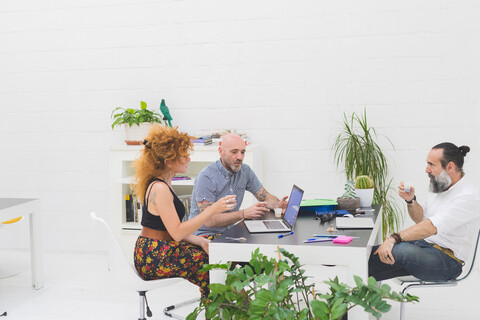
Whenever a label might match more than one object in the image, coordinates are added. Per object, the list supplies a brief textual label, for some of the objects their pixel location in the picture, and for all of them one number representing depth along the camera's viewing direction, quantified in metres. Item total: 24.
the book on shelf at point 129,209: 5.47
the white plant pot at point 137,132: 5.42
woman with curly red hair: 3.53
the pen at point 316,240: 3.06
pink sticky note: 2.99
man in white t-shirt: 3.35
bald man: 3.95
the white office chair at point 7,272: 5.18
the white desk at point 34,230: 4.82
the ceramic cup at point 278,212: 3.88
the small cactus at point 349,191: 4.07
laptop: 3.38
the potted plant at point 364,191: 4.12
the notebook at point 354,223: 3.38
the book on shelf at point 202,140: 5.23
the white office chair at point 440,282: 3.42
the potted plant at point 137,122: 5.39
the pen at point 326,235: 3.14
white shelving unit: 5.39
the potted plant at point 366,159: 5.14
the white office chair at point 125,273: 3.51
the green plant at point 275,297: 2.47
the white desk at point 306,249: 2.87
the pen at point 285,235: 3.21
